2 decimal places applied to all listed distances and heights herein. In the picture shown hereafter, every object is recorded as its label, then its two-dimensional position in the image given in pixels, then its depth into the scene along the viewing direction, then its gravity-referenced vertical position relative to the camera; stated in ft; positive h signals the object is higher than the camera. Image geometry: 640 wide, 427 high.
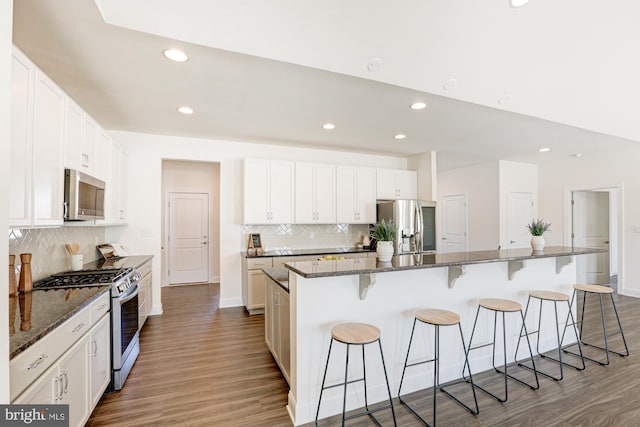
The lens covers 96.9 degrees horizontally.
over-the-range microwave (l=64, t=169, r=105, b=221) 6.98 +0.57
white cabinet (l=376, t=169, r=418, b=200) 16.97 +2.03
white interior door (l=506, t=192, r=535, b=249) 19.07 +0.02
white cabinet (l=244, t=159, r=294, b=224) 14.30 +1.33
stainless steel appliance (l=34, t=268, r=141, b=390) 7.58 -2.50
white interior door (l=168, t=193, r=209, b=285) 20.70 -1.52
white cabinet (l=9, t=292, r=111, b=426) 4.18 -2.66
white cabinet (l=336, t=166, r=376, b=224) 16.02 +1.30
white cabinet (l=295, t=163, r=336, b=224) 15.17 +1.29
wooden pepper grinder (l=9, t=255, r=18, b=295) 6.27 -1.35
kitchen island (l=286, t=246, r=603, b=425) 6.61 -2.36
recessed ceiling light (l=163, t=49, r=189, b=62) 6.84 +4.01
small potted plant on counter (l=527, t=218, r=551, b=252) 9.71 -0.68
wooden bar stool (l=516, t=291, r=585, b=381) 8.45 -3.56
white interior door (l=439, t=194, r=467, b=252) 21.13 -0.45
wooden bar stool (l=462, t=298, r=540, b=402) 7.42 -2.44
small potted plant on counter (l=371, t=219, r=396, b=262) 7.48 -0.65
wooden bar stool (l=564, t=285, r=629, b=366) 9.07 -2.42
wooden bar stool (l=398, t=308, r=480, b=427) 6.57 -2.44
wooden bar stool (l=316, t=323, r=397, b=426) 5.84 -2.51
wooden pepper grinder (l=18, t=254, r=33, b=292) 6.60 -1.34
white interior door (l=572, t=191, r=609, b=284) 19.54 -1.15
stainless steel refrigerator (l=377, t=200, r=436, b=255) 15.67 -0.32
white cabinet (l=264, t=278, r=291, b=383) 7.78 -3.27
